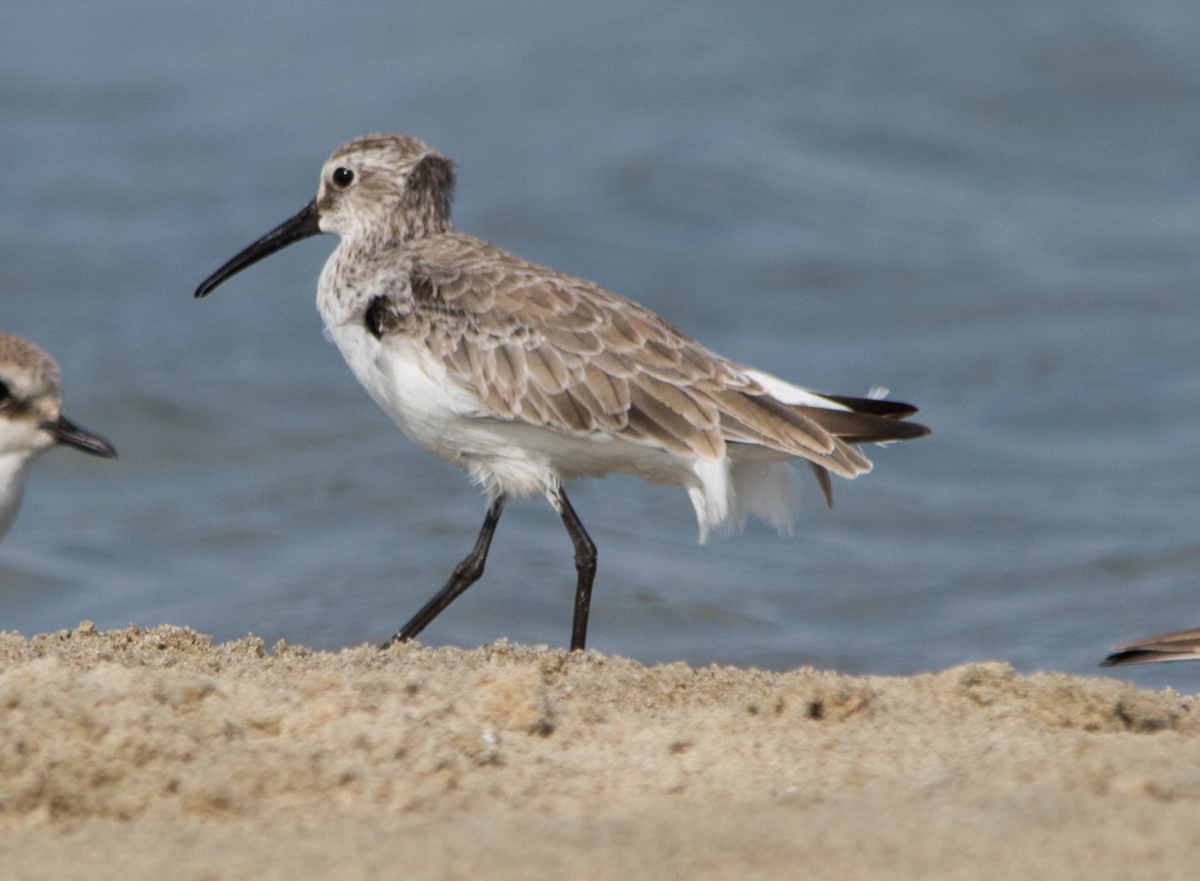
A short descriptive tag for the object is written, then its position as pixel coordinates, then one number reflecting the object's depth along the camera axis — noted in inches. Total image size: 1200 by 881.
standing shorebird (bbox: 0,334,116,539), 468.8
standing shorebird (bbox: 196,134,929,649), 480.1
